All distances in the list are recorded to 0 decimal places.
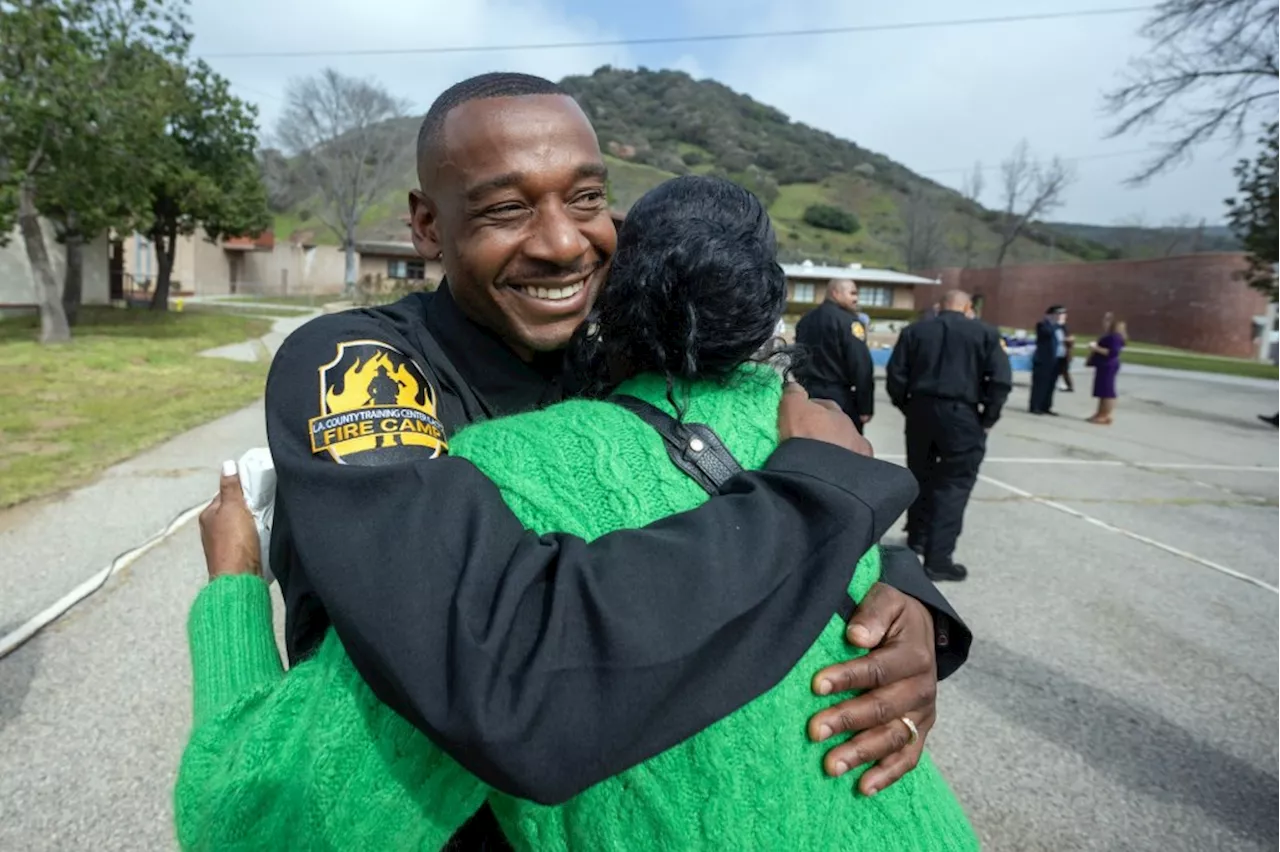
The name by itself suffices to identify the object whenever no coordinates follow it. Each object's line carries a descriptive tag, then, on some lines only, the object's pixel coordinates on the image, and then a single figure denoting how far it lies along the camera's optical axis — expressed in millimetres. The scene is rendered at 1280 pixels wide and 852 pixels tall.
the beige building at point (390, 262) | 47562
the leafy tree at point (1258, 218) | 15461
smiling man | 802
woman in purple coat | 12391
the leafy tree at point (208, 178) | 22547
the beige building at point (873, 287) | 45469
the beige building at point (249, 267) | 41719
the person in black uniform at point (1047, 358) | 13336
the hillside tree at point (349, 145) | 45594
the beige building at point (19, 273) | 23344
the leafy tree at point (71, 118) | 14508
